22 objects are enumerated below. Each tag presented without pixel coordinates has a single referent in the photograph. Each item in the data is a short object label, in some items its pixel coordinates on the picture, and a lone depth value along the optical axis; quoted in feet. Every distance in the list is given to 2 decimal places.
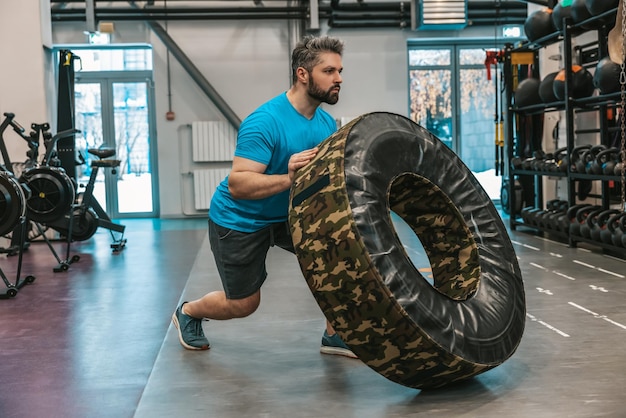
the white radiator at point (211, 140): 34.04
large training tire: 7.37
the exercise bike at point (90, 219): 23.12
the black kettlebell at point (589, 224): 18.99
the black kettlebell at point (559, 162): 20.98
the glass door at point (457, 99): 35.94
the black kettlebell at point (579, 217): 19.88
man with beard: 8.78
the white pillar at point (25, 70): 27.14
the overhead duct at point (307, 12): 32.30
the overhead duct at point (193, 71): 33.35
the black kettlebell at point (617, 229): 17.38
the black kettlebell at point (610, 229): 17.89
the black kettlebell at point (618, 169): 17.42
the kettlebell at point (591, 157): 18.98
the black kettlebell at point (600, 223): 18.54
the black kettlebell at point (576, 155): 20.08
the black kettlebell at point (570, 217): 20.39
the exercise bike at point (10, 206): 15.97
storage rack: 18.99
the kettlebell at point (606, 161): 18.02
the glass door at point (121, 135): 35.04
